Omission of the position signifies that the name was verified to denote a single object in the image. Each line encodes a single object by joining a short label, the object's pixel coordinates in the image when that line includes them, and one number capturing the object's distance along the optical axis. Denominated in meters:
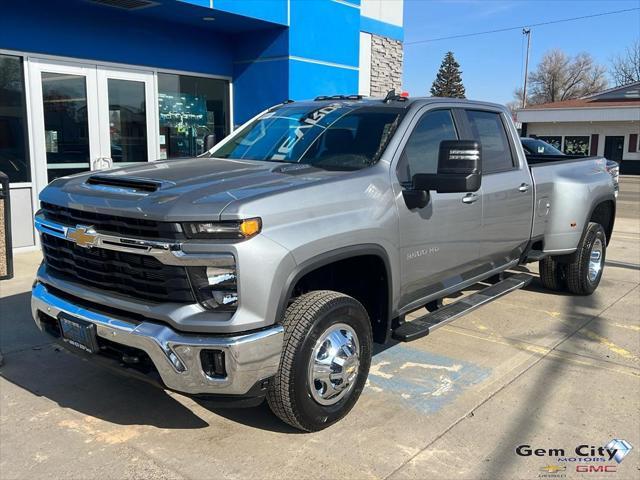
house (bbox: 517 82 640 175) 39.88
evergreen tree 75.06
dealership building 8.45
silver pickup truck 2.97
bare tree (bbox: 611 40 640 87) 65.11
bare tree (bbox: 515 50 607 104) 81.81
